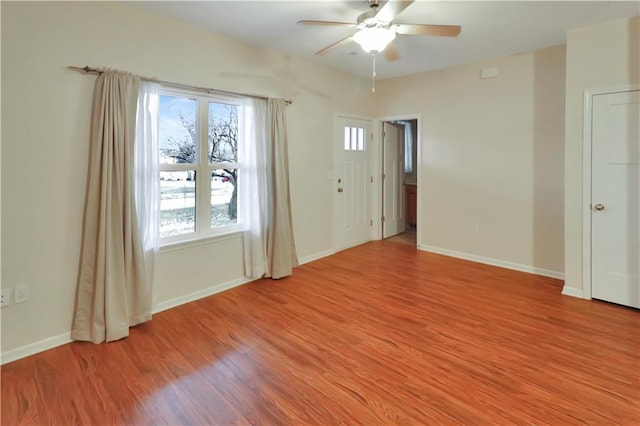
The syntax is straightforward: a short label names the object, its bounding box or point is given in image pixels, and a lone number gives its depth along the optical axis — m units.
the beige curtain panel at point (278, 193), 3.90
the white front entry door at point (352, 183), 5.11
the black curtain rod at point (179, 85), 2.60
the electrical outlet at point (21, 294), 2.40
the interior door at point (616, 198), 3.11
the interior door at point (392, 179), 5.89
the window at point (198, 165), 3.25
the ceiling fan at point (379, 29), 2.43
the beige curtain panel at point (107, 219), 2.62
